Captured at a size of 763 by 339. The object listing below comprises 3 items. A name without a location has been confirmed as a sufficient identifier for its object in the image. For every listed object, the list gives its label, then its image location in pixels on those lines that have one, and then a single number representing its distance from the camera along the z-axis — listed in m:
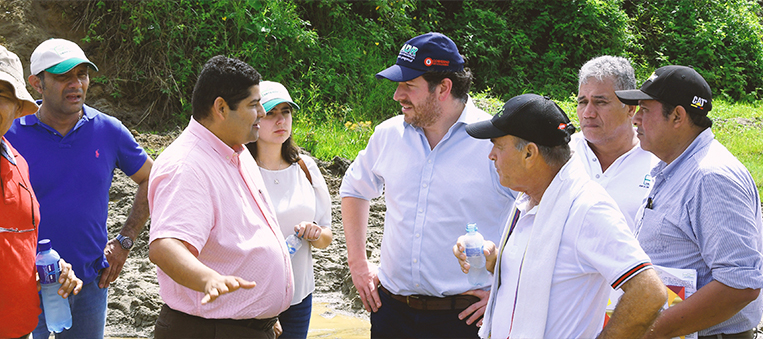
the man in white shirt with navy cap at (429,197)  3.26
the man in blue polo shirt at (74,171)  3.50
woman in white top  3.71
